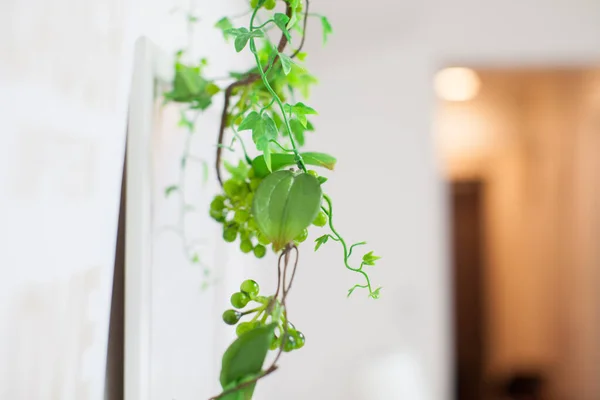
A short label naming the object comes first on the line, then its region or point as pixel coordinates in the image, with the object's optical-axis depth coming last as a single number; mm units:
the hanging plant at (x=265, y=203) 576
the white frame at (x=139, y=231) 758
